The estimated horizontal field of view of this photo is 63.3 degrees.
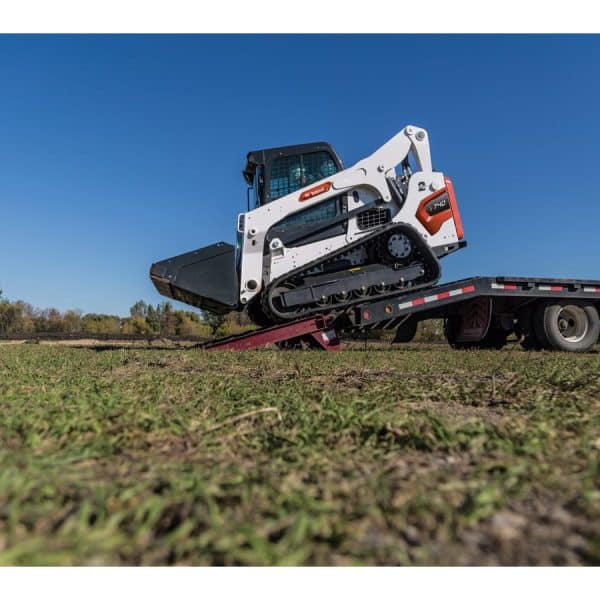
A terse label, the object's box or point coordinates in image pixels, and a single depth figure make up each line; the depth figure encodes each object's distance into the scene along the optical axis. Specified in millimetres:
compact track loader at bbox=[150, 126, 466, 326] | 8523
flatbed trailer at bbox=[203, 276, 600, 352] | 8648
